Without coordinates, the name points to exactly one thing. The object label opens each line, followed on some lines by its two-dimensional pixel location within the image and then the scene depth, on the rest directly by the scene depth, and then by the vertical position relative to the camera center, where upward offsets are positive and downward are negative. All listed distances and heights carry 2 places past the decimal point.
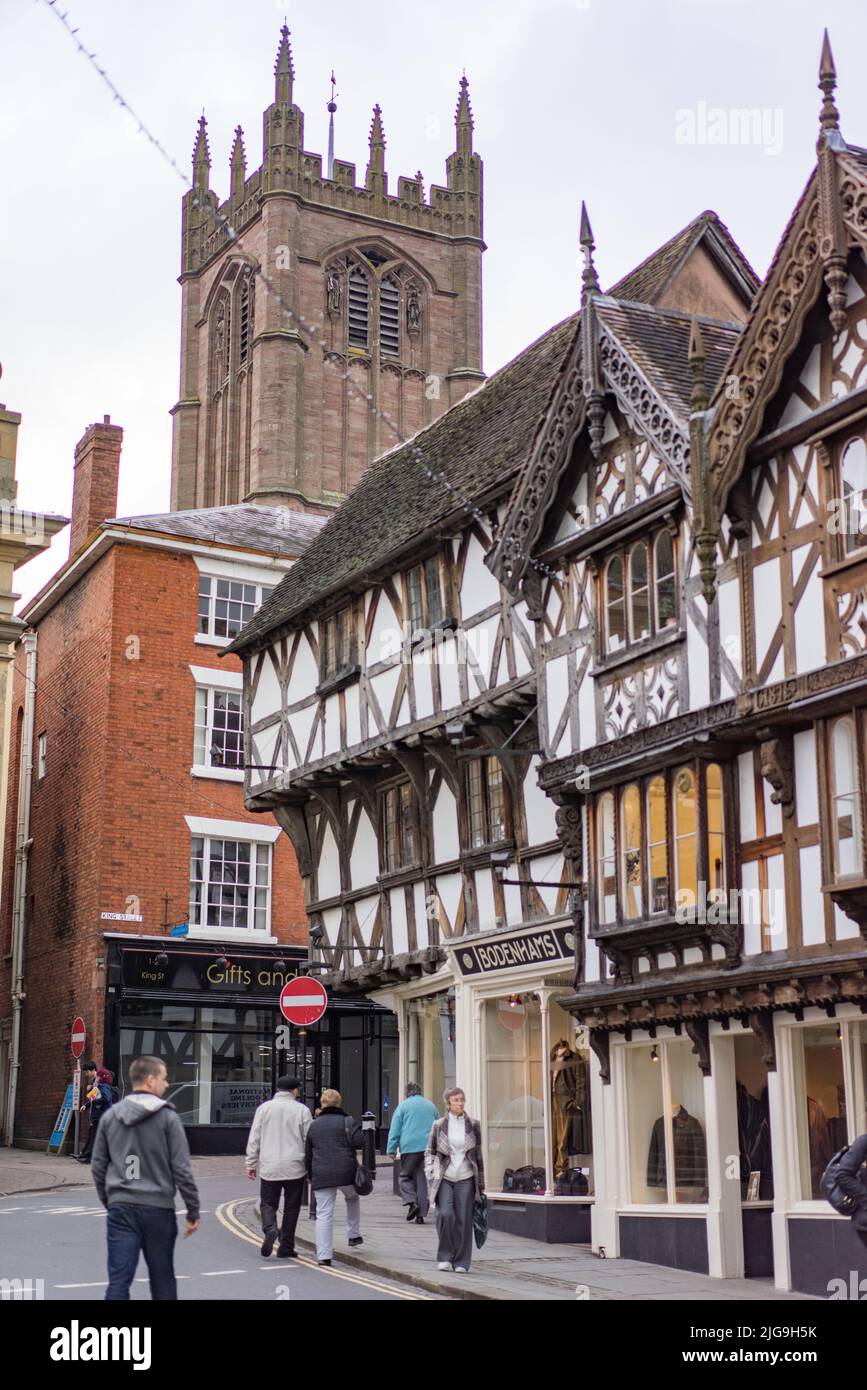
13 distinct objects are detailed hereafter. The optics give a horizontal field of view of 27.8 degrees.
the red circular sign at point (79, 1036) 31.44 +0.92
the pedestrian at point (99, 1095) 27.58 -0.12
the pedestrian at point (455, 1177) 14.78 -0.76
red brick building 33.28 +4.62
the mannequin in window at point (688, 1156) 16.14 -0.65
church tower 64.88 +29.14
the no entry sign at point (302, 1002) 19.16 +0.90
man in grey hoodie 9.44 -0.51
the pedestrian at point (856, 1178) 10.69 -0.56
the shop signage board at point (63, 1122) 31.86 -0.61
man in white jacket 16.05 -0.59
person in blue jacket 19.33 -0.60
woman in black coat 15.42 -0.65
